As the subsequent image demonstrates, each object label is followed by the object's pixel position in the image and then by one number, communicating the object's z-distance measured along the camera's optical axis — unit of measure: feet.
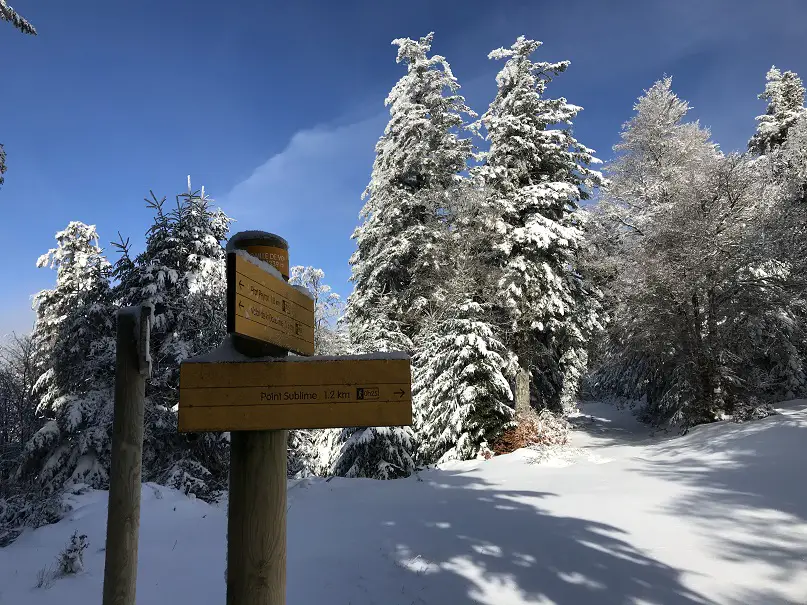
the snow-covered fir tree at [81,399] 41.19
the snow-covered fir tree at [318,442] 46.98
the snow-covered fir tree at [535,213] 52.54
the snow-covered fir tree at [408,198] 57.36
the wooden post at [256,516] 6.66
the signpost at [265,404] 6.53
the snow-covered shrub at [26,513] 22.98
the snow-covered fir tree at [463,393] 44.14
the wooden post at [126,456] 10.69
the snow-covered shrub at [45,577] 15.06
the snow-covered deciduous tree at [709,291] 46.24
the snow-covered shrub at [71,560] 16.03
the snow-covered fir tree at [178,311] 41.39
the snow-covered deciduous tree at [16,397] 66.59
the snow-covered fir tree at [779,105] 85.11
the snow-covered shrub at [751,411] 41.69
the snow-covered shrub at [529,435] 44.29
